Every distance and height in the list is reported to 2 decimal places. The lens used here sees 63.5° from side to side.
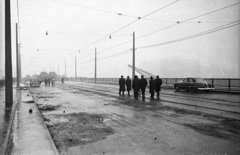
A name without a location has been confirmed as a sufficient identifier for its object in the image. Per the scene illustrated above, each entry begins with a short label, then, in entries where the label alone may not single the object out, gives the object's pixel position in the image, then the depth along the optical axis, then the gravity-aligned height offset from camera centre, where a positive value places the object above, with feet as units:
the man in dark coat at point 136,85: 50.16 -2.42
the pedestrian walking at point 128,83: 58.67 -2.34
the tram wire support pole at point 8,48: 34.45 +5.13
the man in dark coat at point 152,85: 49.81 -2.42
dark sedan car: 65.82 -3.36
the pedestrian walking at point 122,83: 59.72 -2.36
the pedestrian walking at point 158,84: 51.57 -2.28
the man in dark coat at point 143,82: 48.78 -1.73
